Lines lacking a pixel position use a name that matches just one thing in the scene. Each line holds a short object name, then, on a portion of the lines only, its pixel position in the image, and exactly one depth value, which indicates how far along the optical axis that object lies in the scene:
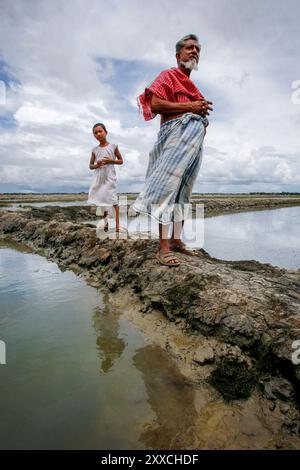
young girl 5.71
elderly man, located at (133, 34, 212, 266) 3.17
